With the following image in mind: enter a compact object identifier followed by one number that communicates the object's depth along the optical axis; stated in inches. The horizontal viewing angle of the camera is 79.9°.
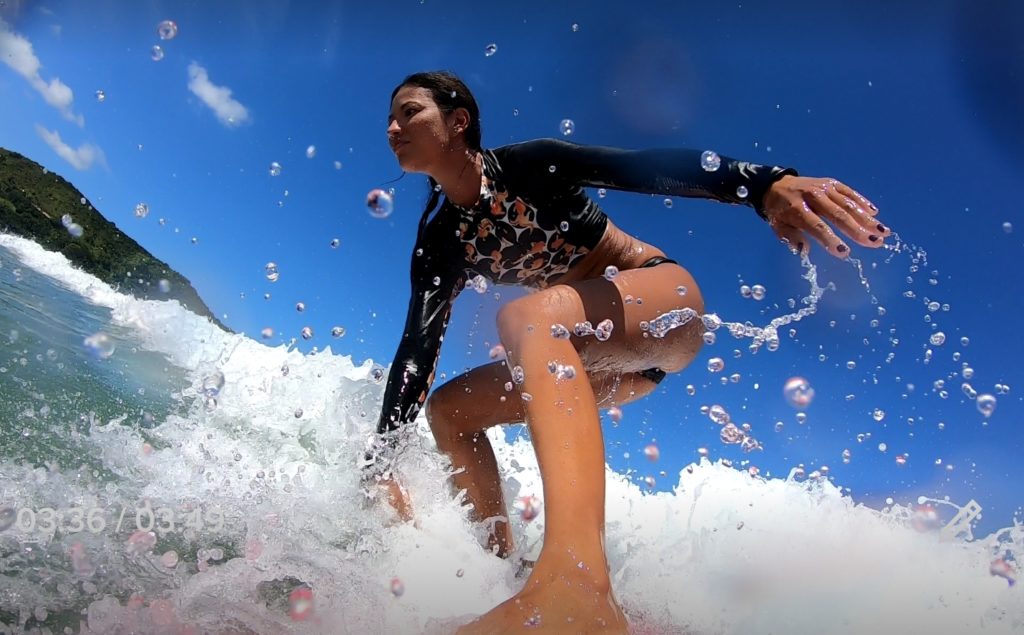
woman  45.2
